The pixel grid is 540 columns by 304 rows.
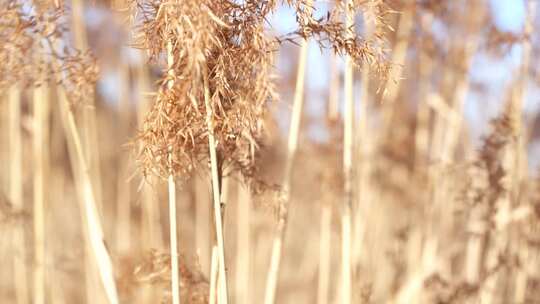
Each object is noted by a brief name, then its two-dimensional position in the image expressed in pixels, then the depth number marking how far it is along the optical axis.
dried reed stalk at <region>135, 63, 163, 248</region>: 2.28
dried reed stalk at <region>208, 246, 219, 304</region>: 1.56
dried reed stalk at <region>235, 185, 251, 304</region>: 2.32
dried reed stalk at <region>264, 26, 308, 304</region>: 1.76
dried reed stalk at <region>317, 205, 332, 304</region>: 2.12
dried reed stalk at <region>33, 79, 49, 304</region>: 1.97
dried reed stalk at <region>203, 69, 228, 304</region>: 1.48
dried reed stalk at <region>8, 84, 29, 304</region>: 2.13
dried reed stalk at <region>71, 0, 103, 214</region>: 2.09
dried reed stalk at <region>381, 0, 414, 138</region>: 2.16
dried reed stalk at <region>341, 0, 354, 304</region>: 1.75
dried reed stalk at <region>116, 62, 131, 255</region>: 2.67
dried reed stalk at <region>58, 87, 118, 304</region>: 1.71
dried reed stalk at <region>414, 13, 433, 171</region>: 2.40
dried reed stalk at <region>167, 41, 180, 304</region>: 1.54
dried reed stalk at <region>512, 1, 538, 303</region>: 2.04
